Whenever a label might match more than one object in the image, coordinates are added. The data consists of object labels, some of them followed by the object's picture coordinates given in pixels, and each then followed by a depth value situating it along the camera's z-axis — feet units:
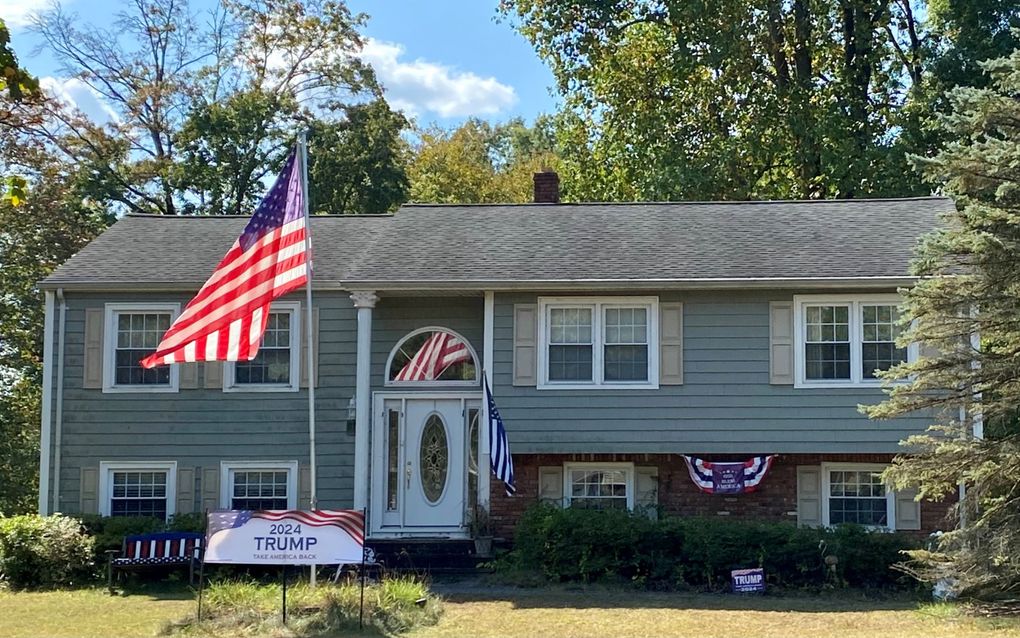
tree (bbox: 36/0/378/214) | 105.29
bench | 51.52
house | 55.16
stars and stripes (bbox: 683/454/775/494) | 54.95
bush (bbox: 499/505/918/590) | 49.19
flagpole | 44.18
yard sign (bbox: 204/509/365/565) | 40.88
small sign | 48.91
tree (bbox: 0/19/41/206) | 28.45
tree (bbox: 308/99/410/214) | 107.14
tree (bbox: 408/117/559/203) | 139.74
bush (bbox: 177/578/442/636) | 40.45
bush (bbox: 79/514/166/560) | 53.78
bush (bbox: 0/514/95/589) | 52.70
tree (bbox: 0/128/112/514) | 95.55
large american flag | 42.98
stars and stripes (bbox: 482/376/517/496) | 51.06
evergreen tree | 41.63
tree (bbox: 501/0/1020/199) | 93.35
